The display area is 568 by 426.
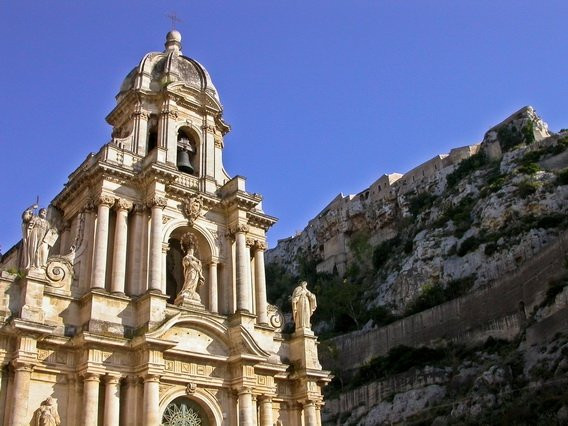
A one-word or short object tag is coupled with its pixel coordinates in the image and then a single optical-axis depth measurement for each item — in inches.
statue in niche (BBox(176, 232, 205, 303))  842.2
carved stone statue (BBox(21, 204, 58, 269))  751.1
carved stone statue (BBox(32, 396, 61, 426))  674.8
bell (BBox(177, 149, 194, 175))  967.0
